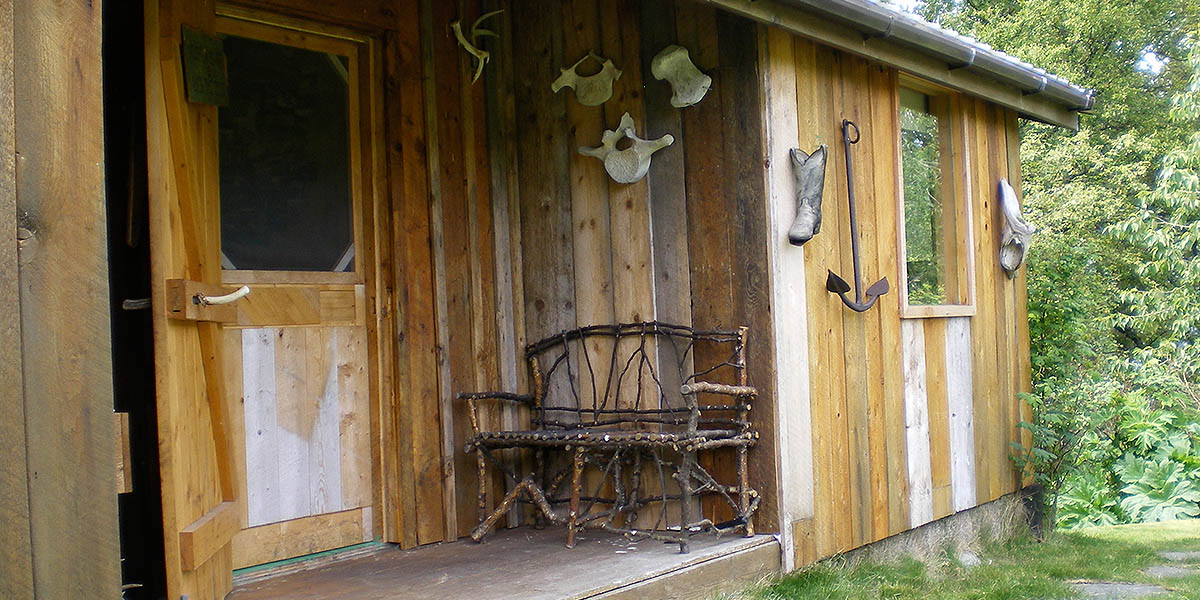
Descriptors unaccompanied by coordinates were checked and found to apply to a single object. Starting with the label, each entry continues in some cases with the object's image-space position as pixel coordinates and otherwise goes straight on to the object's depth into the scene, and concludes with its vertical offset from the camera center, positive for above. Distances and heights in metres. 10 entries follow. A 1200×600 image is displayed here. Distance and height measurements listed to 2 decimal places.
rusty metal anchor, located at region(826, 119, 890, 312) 4.52 +0.08
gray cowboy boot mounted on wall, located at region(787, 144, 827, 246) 4.11 +0.44
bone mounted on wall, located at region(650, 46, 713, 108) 4.16 +0.90
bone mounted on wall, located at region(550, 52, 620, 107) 4.38 +0.94
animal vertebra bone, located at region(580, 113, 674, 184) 4.28 +0.62
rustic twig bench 4.04 -0.48
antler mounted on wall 4.38 +1.12
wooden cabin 3.25 +0.24
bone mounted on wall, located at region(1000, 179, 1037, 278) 5.78 +0.31
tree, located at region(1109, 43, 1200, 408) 11.23 +0.32
